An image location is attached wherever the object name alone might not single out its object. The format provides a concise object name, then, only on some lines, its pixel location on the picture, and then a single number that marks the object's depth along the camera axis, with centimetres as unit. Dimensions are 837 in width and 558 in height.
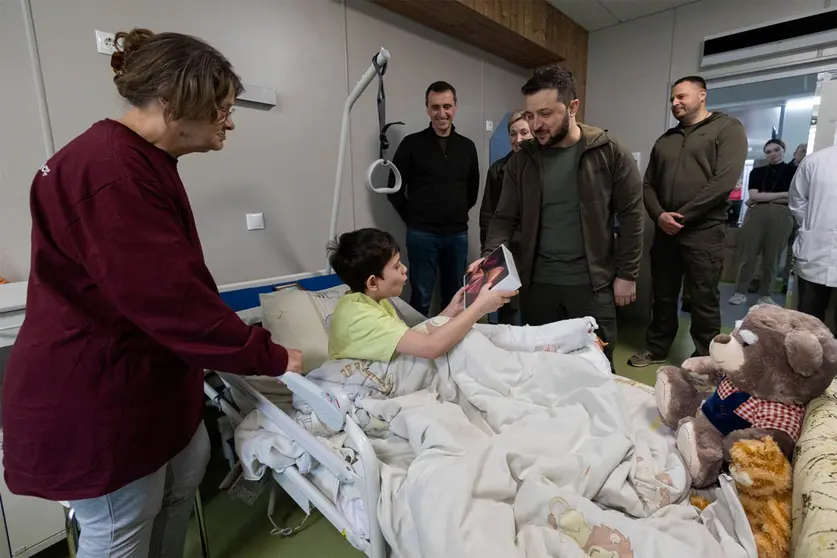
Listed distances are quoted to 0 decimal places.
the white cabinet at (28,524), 127
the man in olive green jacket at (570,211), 168
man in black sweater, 259
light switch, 213
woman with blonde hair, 265
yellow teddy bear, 83
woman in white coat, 247
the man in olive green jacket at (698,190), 249
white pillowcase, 160
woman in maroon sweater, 74
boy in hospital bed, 122
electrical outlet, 163
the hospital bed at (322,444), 87
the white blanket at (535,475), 77
